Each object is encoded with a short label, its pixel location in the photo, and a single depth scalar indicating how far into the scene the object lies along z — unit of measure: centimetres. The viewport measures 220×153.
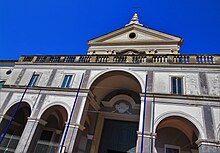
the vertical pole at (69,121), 859
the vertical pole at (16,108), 974
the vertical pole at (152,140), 755
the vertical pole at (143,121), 766
